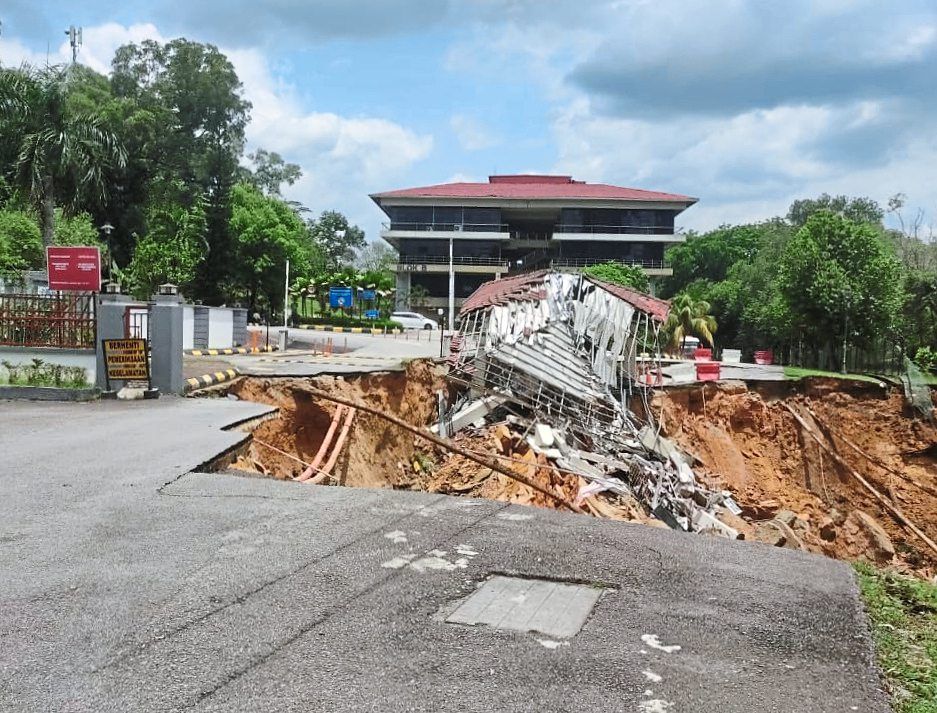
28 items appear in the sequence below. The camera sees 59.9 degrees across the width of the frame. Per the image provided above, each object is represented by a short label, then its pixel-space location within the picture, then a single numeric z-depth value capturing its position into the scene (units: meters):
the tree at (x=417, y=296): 58.38
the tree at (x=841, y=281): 29.56
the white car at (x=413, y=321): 49.50
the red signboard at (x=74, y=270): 14.39
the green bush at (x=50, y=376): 13.98
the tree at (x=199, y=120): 40.66
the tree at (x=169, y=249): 36.06
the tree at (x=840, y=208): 51.50
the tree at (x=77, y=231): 37.53
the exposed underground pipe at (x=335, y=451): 11.44
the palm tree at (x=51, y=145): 26.62
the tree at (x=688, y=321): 38.44
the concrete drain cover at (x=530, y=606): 4.62
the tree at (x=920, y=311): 30.28
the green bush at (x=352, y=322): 44.84
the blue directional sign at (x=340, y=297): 46.16
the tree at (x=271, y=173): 48.72
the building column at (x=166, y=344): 13.88
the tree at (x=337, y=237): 75.50
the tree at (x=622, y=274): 46.72
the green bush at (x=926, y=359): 27.06
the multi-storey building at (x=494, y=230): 58.59
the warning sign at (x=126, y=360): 13.84
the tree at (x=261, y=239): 40.09
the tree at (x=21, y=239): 35.59
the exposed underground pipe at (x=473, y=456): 9.63
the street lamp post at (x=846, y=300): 29.33
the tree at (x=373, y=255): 78.44
